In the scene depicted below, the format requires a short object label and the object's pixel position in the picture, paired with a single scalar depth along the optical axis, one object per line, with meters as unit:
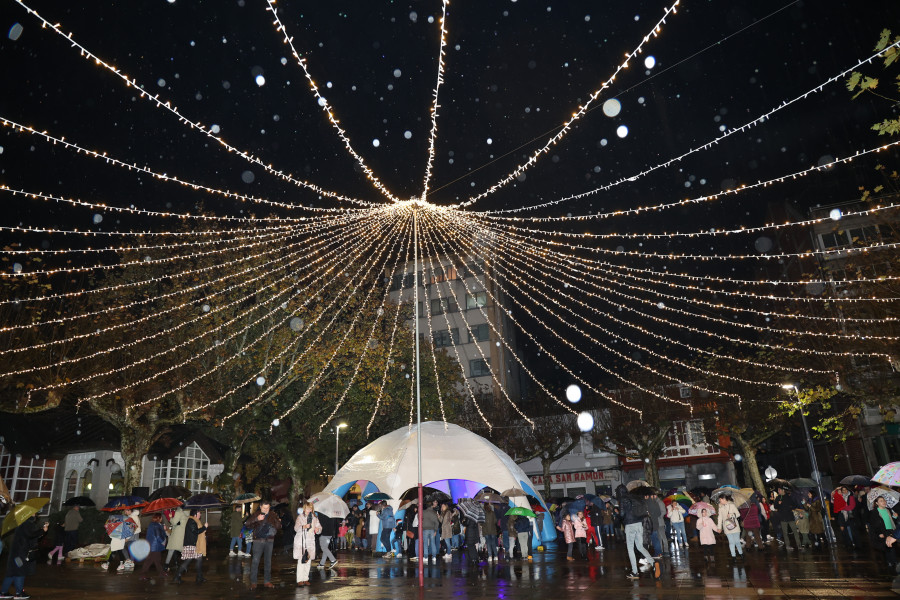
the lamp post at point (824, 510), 17.80
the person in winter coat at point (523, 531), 16.17
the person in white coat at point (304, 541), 11.81
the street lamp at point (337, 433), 28.28
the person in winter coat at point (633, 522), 11.39
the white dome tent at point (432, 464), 18.31
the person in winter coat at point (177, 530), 14.41
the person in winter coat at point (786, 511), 15.68
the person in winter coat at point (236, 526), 18.77
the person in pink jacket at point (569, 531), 16.25
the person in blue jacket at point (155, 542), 14.23
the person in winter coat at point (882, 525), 11.22
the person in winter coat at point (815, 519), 16.03
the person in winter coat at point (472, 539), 15.02
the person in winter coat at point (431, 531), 16.00
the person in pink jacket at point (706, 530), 14.02
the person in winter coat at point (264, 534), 11.66
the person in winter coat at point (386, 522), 17.86
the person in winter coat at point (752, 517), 15.49
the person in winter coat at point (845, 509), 15.84
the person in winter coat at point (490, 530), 15.45
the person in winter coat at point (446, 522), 16.75
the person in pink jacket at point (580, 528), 16.34
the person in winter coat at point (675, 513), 16.14
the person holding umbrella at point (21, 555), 9.79
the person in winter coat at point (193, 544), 12.86
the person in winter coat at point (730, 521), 13.80
